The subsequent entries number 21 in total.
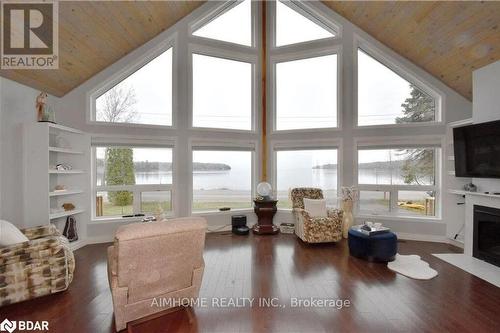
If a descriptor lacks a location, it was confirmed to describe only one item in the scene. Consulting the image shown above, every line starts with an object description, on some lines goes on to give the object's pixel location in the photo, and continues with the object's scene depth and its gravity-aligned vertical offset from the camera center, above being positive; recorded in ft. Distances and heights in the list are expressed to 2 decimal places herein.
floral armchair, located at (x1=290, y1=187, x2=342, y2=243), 14.10 -3.59
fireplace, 11.32 -3.37
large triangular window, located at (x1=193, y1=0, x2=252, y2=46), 18.02 +10.93
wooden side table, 16.81 -3.38
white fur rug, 10.37 -4.69
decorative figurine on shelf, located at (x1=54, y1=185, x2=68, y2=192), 13.12 -1.12
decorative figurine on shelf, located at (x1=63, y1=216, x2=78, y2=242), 13.71 -3.56
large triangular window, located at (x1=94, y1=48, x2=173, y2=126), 15.80 +4.77
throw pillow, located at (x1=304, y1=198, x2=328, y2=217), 15.37 -2.64
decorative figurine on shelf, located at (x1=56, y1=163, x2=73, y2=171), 13.21 +0.05
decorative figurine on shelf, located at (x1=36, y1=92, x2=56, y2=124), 12.10 +2.96
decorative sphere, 17.24 -1.58
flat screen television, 11.27 +0.85
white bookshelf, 11.69 -0.41
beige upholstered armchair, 6.13 -2.72
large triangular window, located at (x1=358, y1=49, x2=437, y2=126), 16.14 +4.77
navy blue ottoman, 11.69 -3.92
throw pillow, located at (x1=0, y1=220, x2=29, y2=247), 8.77 -2.52
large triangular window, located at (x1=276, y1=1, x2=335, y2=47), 18.16 +10.83
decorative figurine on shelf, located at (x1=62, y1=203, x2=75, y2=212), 13.92 -2.25
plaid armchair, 8.15 -3.63
